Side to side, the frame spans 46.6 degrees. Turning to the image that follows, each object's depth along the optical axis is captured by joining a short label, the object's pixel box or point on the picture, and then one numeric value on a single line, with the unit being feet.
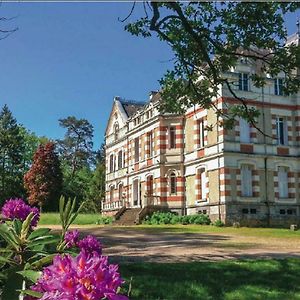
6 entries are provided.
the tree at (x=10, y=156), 146.60
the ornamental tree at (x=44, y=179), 126.10
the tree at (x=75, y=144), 176.44
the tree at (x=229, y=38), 25.08
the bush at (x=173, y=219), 72.61
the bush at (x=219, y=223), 68.99
